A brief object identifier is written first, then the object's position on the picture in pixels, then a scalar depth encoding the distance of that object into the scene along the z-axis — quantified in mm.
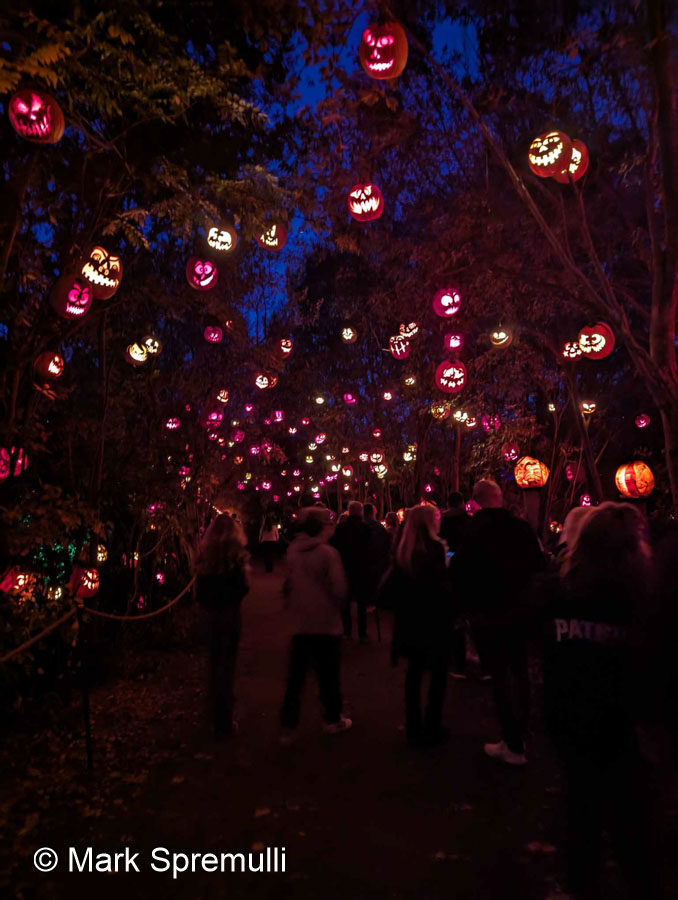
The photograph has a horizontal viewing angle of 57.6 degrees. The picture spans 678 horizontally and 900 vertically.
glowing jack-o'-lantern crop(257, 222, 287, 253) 7832
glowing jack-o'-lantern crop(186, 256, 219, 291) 8406
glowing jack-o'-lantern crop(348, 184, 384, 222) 7902
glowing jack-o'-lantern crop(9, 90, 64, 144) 4746
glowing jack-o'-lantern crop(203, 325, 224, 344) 12266
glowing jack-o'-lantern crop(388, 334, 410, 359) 13000
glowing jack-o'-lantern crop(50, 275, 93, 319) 5707
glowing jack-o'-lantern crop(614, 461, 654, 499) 10484
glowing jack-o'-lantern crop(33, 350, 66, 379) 6164
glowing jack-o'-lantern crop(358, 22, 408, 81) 5945
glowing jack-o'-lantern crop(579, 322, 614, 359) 8664
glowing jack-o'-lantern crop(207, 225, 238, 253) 7887
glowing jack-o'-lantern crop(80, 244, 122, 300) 6137
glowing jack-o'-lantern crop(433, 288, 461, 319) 9648
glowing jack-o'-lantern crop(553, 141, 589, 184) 7387
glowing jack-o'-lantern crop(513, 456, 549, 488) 11769
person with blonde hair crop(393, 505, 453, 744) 5266
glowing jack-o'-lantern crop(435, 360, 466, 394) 10875
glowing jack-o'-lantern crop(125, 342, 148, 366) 9383
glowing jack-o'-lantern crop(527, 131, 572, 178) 7203
